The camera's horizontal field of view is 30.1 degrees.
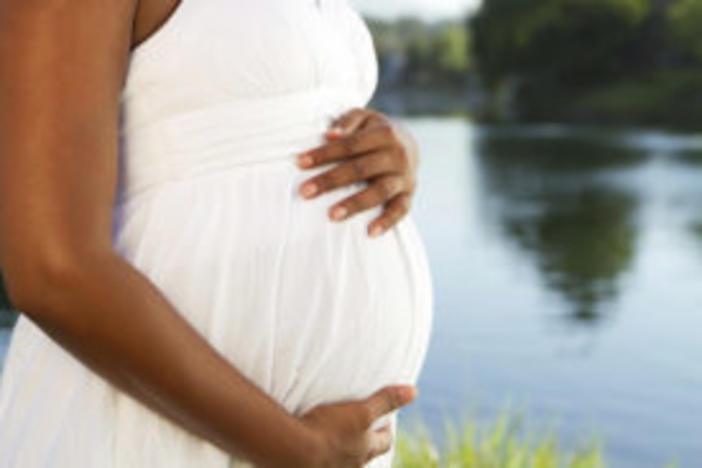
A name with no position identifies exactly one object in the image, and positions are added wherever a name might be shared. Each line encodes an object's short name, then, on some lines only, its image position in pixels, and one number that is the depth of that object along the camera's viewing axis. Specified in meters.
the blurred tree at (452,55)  112.81
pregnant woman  1.08
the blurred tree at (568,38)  64.75
